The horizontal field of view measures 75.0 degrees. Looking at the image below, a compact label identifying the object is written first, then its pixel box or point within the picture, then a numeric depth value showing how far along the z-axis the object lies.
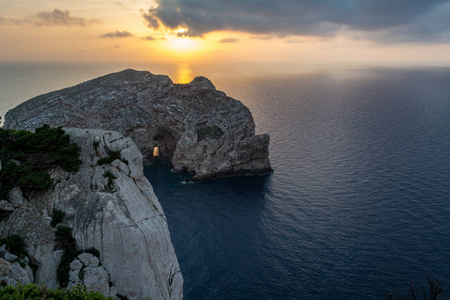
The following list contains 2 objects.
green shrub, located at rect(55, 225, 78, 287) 26.11
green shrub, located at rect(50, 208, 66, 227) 28.53
